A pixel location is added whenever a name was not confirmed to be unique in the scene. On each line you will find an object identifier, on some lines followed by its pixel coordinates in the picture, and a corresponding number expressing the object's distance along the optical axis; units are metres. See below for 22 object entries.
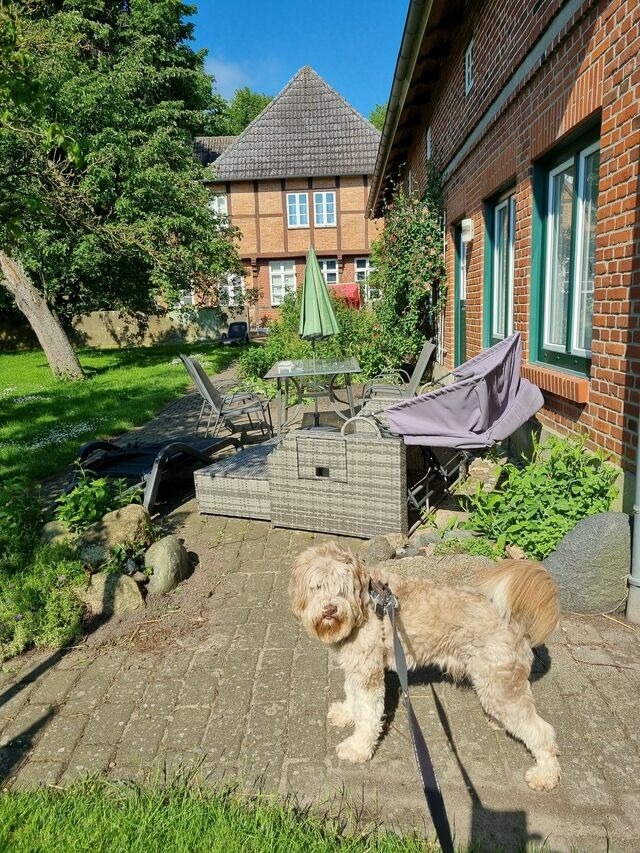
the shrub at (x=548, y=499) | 3.69
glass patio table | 7.71
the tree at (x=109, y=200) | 13.02
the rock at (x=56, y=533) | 4.08
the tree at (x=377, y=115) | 53.50
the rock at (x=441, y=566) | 3.61
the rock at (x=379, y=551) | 4.10
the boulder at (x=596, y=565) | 3.26
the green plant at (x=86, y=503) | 4.25
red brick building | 3.56
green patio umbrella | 7.93
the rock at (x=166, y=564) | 3.89
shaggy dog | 2.19
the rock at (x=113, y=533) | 3.90
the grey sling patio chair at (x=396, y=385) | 7.67
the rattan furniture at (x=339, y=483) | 4.34
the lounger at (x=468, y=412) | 4.31
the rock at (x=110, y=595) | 3.66
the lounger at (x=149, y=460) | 5.05
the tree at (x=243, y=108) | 50.73
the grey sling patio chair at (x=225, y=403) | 7.80
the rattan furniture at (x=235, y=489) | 5.01
